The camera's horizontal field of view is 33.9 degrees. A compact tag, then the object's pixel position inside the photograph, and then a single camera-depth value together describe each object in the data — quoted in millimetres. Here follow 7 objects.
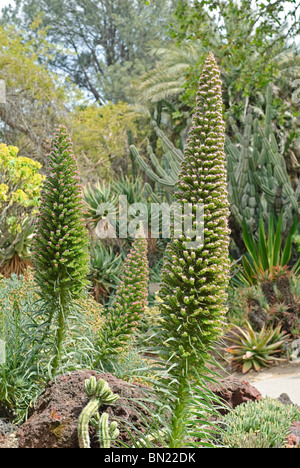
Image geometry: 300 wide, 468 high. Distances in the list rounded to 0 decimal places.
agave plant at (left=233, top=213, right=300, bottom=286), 9422
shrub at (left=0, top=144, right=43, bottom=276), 7105
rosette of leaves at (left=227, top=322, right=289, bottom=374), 7781
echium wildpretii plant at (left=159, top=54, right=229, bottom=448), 2539
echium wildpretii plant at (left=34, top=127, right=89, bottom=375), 3217
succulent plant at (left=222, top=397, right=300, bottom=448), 2916
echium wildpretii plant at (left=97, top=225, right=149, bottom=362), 3779
